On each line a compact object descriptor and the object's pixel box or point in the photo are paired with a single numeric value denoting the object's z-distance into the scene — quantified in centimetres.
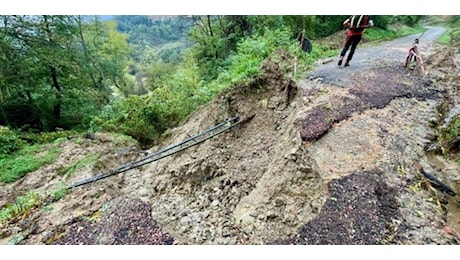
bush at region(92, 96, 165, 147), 756
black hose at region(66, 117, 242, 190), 422
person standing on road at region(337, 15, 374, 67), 545
